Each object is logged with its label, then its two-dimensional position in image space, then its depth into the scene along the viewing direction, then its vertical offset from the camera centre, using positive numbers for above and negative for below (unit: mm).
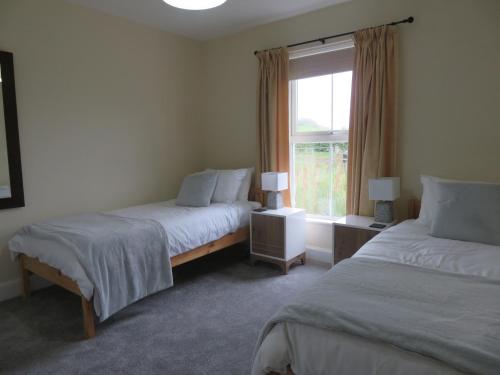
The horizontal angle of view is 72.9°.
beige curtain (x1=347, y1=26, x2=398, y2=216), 2986 +358
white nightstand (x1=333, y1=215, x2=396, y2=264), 2859 -726
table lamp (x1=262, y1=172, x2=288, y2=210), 3527 -367
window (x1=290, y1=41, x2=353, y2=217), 3406 +205
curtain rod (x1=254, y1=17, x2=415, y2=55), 2875 +1099
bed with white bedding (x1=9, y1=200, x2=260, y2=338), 2285 -704
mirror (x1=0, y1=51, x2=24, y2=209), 2768 +135
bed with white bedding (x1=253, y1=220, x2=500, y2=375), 1057 -610
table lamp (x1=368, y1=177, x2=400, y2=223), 2826 -383
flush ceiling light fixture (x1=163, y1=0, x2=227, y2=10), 2180 +967
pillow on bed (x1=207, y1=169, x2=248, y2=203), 3762 -366
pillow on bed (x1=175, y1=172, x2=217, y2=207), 3527 -393
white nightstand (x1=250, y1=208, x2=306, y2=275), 3371 -868
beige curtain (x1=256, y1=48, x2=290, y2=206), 3662 +442
